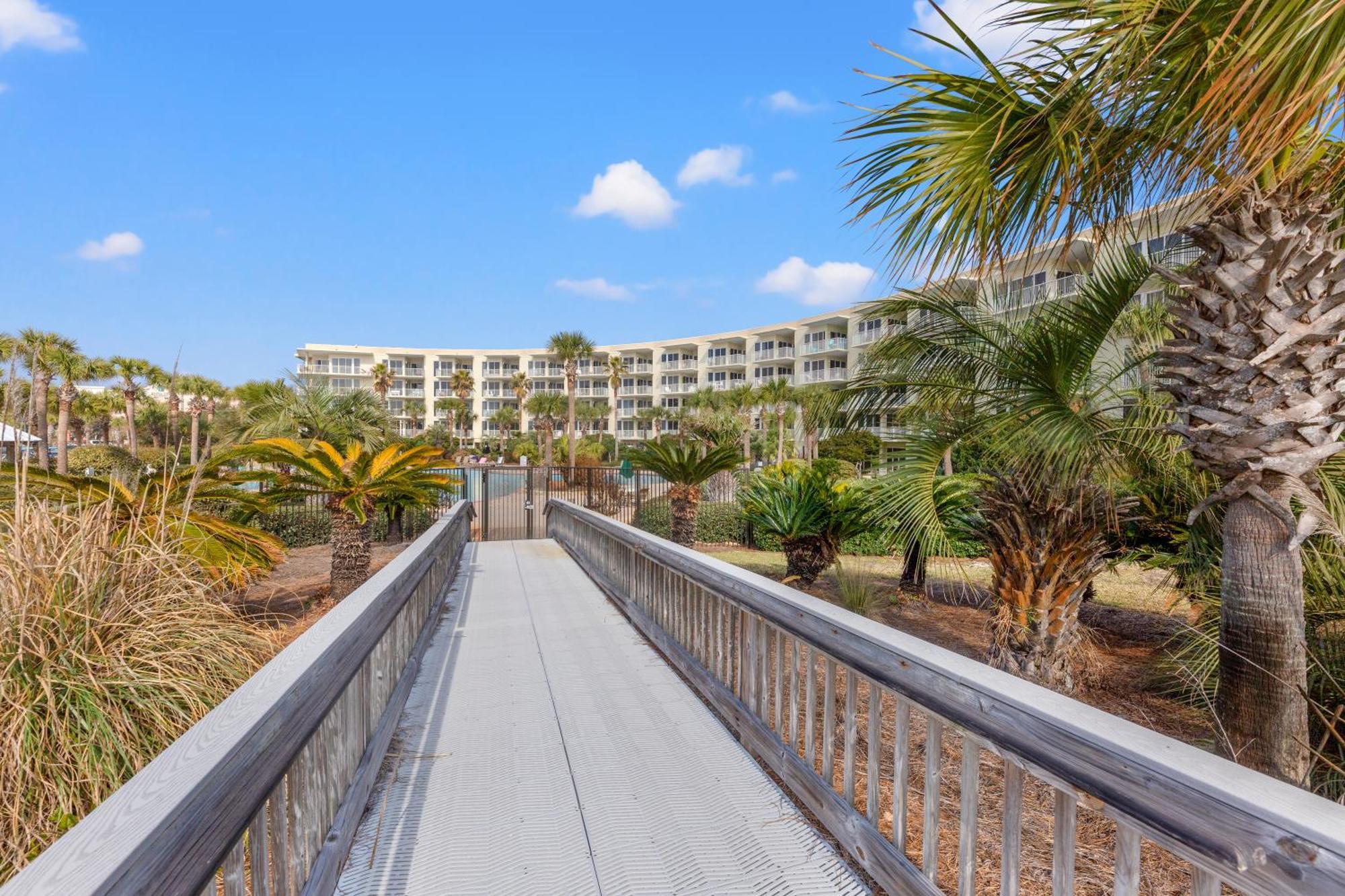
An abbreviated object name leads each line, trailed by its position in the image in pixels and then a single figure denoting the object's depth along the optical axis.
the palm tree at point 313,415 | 14.62
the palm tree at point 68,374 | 25.36
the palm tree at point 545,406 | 61.06
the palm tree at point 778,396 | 52.81
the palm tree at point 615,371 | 66.12
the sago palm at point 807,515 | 9.32
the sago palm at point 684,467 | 11.38
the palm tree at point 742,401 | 55.28
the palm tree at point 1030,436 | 4.37
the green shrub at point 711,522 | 16.58
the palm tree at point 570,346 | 46.59
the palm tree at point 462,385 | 66.25
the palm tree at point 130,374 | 38.72
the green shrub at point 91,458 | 26.06
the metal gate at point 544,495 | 16.62
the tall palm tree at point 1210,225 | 3.08
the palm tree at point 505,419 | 69.56
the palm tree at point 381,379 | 53.06
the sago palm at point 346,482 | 7.20
